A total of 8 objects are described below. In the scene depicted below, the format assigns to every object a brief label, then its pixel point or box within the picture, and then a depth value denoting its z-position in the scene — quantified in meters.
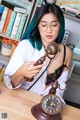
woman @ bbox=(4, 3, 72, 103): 1.48
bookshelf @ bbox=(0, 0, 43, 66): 2.29
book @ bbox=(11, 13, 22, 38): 2.29
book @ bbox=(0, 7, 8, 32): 2.29
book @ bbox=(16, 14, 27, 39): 2.29
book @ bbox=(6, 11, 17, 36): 2.29
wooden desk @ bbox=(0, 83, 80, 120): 1.11
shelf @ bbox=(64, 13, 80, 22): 2.36
